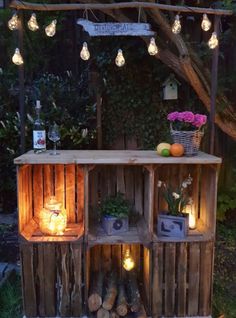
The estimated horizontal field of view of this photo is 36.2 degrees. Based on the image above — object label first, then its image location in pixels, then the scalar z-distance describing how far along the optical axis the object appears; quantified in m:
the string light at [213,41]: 2.42
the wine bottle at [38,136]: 2.50
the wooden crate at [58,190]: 2.71
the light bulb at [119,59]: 2.54
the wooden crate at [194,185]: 2.66
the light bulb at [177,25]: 2.38
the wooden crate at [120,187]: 2.81
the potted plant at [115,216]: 2.56
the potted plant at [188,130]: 2.43
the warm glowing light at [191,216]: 2.68
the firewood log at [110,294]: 2.47
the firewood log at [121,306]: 2.47
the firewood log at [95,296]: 2.48
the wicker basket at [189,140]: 2.44
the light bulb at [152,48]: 2.43
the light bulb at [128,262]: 2.81
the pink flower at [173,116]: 2.46
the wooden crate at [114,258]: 2.93
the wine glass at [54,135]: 2.56
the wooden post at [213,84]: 2.54
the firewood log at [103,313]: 2.46
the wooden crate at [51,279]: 2.42
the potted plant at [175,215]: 2.49
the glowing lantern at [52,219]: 2.56
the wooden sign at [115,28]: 2.41
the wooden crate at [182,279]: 2.46
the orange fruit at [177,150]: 2.40
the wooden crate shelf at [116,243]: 2.38
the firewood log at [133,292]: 2.50
